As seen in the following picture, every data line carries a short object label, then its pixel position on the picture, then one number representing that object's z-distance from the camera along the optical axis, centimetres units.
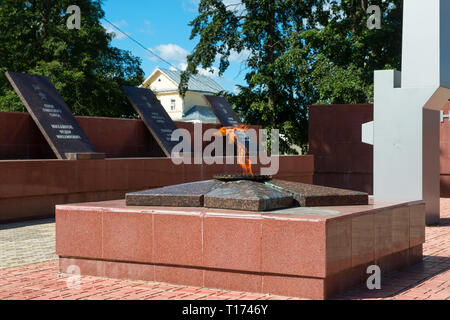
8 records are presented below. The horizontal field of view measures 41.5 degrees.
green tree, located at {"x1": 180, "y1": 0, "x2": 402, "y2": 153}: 2227
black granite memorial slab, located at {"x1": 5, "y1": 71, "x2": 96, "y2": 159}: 1251
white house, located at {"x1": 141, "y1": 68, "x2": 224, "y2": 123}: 5119
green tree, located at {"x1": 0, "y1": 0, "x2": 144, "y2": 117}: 2578
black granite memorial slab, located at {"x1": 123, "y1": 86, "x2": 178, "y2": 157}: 1598
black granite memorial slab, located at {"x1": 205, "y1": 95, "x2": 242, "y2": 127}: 2027
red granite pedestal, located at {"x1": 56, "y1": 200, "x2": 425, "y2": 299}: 503
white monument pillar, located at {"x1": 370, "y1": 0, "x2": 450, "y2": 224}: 979
